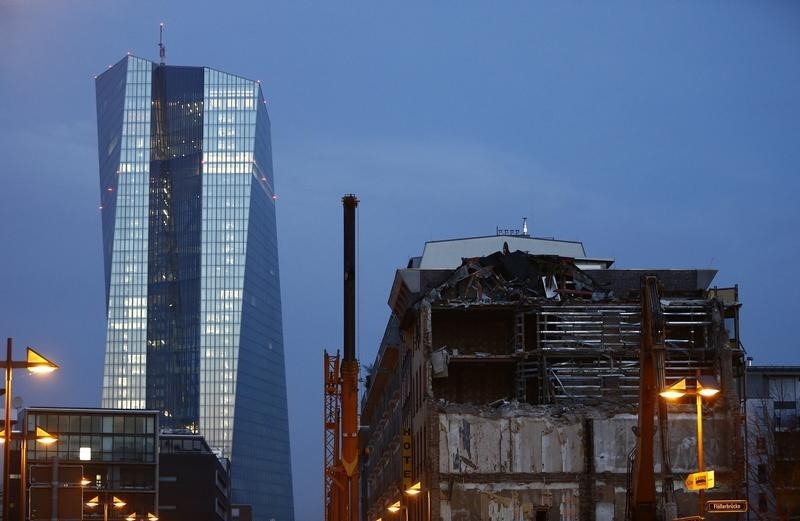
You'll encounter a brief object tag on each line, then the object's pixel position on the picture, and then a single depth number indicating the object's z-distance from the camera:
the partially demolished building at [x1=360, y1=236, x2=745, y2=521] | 70.12
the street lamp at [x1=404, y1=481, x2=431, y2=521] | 69.82
